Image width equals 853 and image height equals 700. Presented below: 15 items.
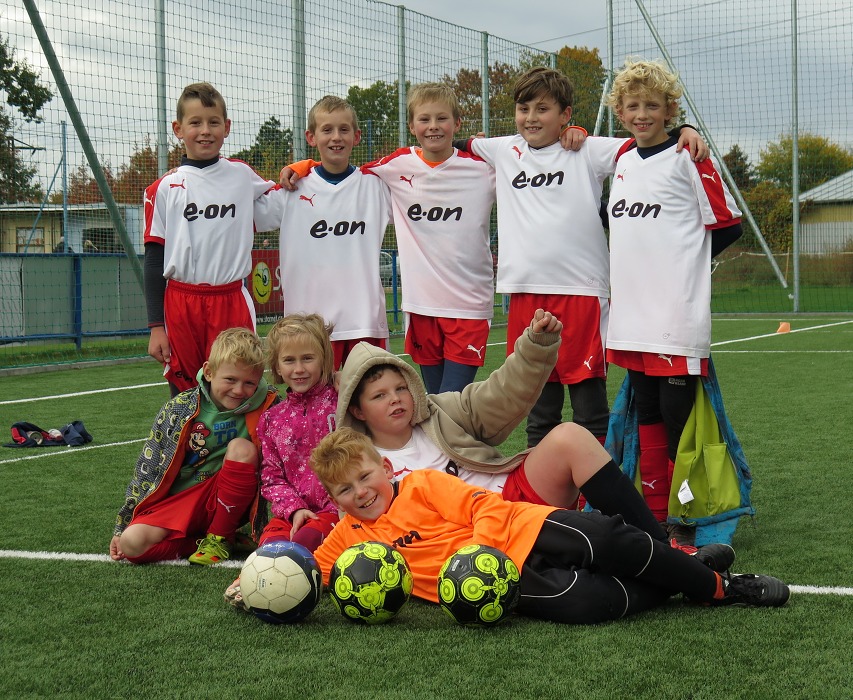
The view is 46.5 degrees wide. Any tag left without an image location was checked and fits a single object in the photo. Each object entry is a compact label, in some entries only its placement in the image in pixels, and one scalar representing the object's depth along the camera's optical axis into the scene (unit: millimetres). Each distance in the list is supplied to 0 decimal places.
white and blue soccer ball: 2896
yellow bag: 3840
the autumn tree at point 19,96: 11719
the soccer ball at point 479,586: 2764
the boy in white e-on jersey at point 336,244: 4543
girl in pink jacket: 3750
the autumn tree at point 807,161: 18141
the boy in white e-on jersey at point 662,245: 3842
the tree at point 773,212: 18906
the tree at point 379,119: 13453
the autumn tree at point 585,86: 18344
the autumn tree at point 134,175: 10672
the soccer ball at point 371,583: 2854
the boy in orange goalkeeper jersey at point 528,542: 2854
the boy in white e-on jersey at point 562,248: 4277
